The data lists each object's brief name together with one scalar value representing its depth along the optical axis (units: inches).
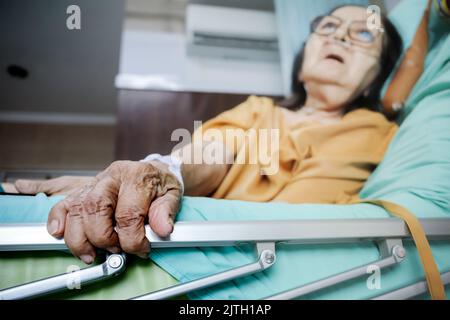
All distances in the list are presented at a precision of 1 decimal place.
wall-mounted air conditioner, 45.4
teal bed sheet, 15.6
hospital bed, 14.4
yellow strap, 16.4
